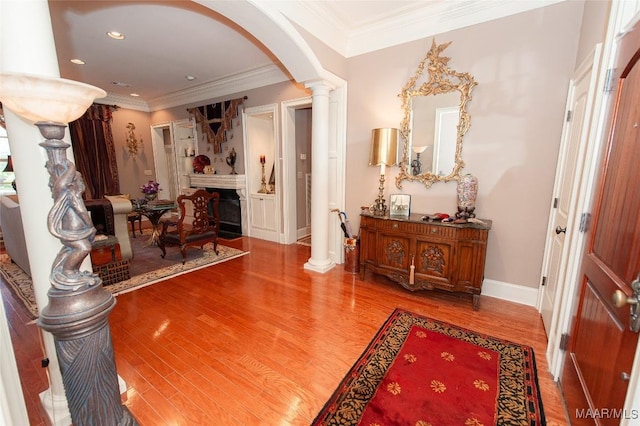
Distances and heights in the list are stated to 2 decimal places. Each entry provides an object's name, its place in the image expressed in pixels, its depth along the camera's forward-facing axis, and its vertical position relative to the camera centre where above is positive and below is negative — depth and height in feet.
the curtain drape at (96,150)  18.26 +1.18
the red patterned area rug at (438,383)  4.94 -4.36
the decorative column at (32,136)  3.62 +0.45
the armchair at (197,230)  12.22 -2.84
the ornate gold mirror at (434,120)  9.34 +1.74
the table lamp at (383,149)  9.96 +0.74
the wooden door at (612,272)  3.51 -1.48
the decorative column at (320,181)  10.96 -0.50
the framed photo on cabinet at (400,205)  9.94 -1.27
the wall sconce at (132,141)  20.66 +1.99
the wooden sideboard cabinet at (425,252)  8.43 -2.72
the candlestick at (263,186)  16.77 -1.07
